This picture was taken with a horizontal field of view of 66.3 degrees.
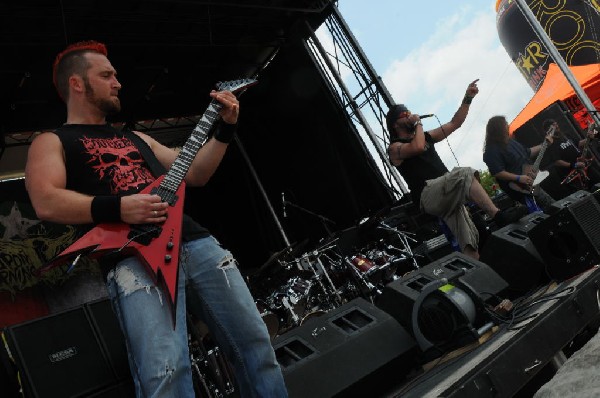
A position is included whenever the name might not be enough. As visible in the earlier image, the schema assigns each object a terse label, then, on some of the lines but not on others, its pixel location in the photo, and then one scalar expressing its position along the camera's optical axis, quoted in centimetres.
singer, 349
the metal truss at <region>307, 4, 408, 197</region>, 721
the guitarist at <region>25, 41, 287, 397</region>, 139
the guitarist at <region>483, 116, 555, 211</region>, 460
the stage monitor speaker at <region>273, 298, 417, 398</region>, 208
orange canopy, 826
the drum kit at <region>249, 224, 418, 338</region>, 554
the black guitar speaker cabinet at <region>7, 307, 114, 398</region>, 225
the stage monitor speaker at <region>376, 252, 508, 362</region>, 231
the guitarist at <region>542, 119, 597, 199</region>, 563
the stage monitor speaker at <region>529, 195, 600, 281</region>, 268
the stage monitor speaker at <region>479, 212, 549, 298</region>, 311
